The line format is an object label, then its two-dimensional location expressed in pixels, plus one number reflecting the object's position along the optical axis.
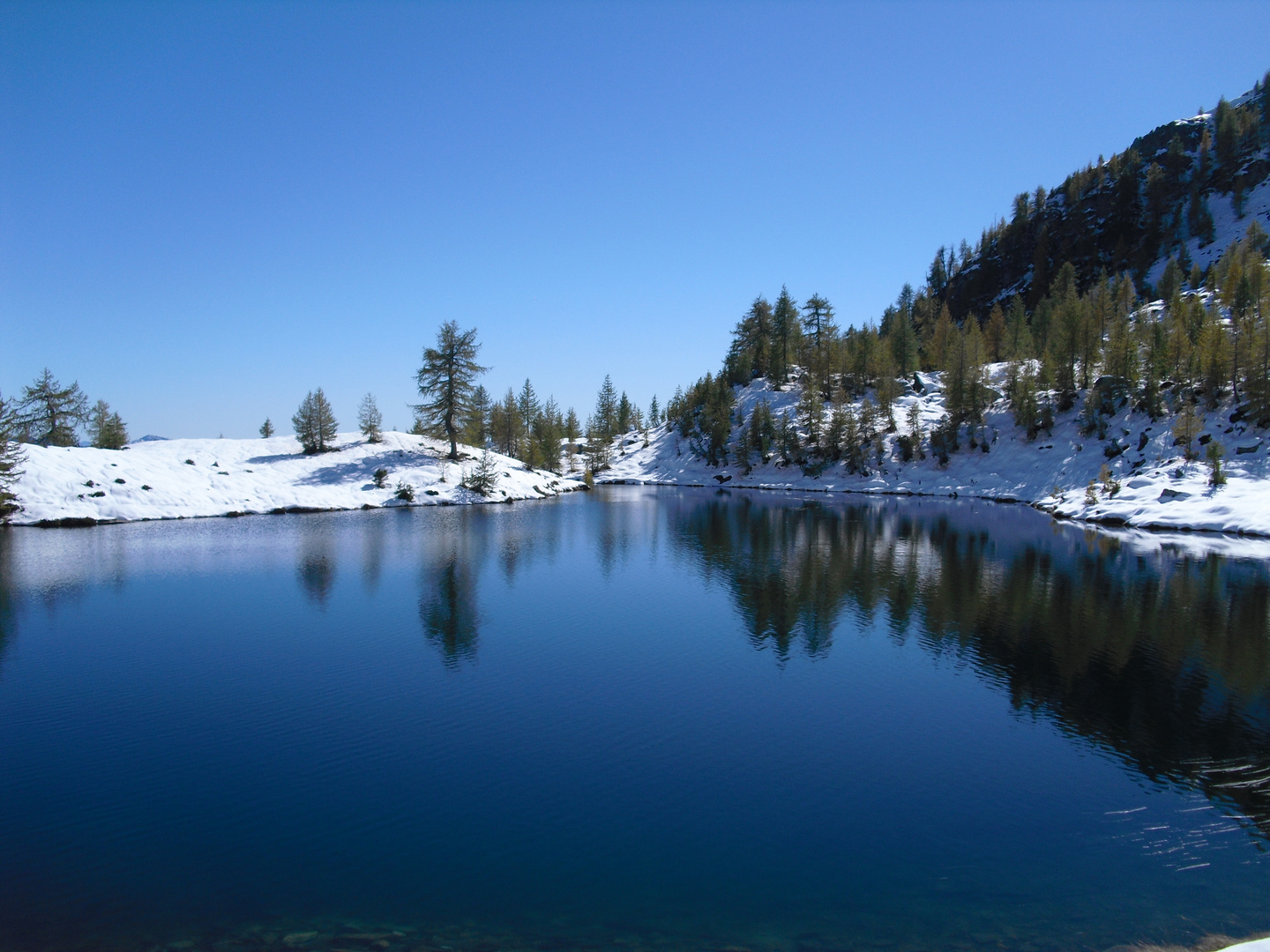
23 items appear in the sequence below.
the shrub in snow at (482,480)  84.88
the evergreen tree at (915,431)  111.44
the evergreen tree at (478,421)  92.38
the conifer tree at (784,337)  144.00
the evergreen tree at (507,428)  125.69
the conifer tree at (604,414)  193.88
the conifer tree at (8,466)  54.47
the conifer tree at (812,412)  122.69
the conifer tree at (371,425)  91.06
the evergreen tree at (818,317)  148.25
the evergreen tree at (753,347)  152.25
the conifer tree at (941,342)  133.88
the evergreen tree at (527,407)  153.50
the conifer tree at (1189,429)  70.25
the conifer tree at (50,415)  77.50
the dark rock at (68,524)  55.31
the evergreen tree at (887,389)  119.75
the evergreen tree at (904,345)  134.25
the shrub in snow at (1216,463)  61.16
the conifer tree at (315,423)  84.00
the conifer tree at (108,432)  80.88
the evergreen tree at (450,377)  88.56
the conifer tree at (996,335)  139.12
